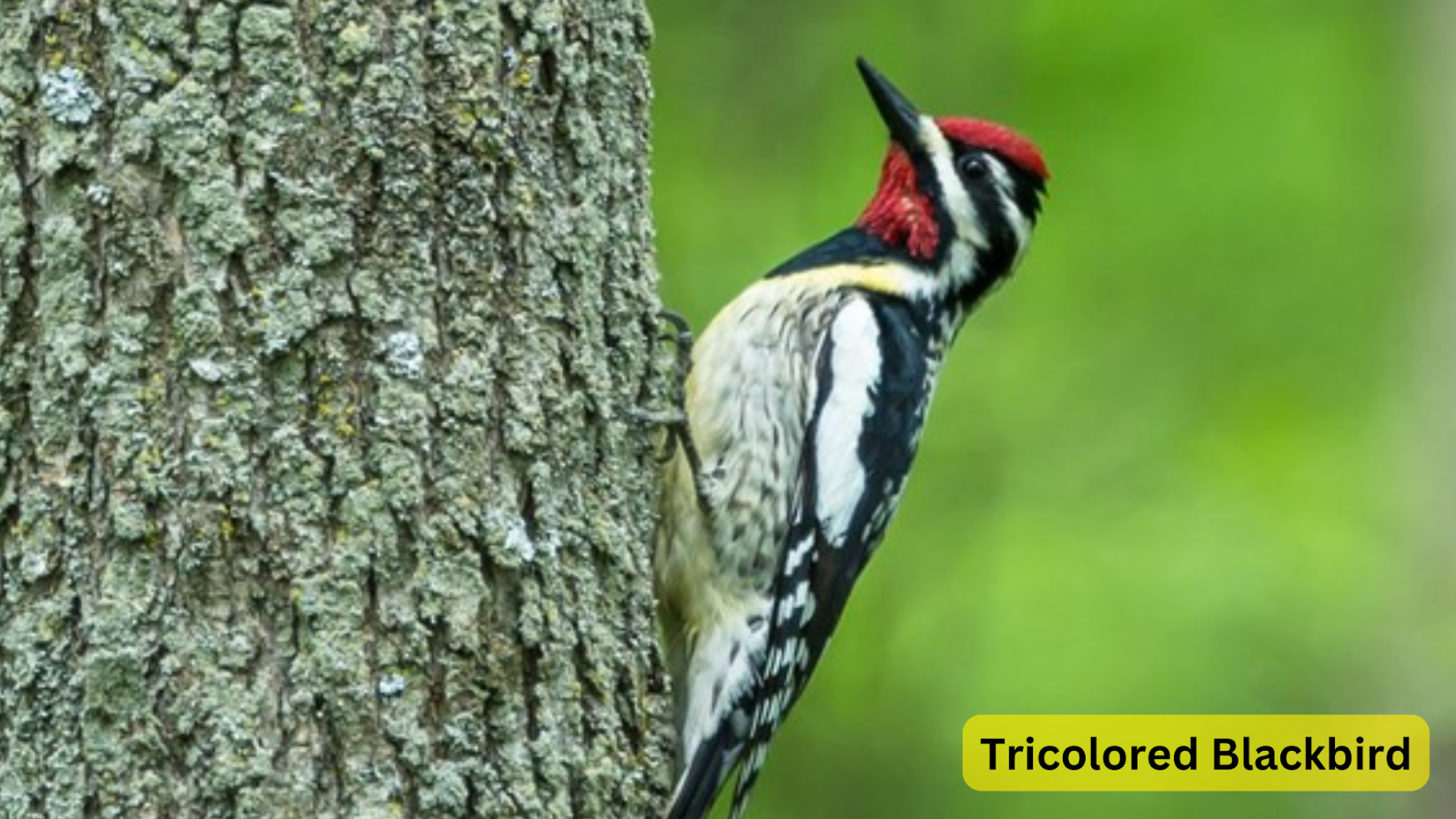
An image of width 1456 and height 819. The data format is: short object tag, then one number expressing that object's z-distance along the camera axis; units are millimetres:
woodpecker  7402
